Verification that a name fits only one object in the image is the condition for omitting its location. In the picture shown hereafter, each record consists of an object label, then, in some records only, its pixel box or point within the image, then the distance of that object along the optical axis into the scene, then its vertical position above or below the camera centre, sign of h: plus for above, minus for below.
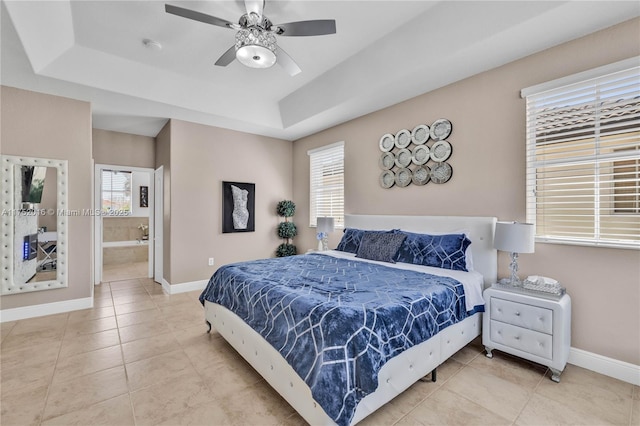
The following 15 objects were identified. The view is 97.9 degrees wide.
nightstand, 2.21 -0.97
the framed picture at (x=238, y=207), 5.03 +0.09
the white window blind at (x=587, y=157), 2.26 +0.48
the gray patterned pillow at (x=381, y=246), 3.27 -0.42
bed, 1.53 -0.78
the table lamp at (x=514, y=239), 2.46 -0.25
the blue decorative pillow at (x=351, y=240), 3.88 -0.41
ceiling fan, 2.34 +1.55
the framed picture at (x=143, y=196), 8.26 +0.44
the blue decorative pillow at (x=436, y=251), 2.88 -0.42
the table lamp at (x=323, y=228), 4.64 -0.28
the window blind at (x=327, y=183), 4.97 +0.54
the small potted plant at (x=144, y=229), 7.93 -0.51
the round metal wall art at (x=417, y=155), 3.43 +0.75
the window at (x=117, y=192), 7.89 +0.55
